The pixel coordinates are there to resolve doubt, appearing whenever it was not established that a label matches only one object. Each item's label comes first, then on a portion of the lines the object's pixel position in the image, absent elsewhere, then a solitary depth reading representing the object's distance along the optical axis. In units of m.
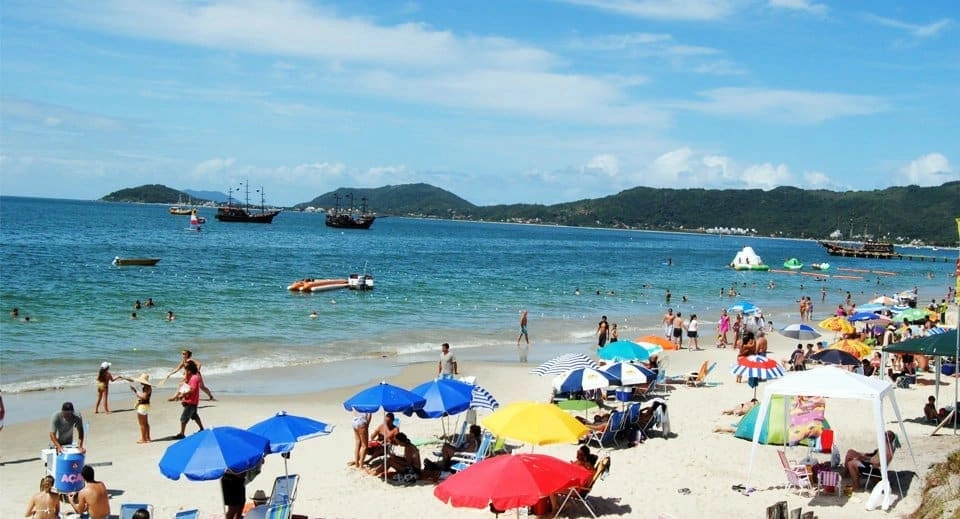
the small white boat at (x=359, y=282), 46.81
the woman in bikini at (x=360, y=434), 12.63
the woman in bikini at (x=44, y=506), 9.53
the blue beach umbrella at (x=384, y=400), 11.80
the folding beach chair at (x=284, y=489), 10.22
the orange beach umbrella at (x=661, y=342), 21.12
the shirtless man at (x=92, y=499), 9.82
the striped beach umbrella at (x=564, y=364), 16.39
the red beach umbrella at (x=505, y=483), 8.83
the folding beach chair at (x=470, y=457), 12.38
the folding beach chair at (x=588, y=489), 10.57
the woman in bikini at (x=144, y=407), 14.17
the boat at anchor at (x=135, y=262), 56.06
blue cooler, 10.29
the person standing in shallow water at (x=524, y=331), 27.86
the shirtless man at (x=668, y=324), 27.83
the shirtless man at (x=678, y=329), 27.74
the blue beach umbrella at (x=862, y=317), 29.35
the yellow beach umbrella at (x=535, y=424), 11.08
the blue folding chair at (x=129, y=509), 9.39
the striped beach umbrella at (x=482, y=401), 13.59
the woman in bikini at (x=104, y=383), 16.06
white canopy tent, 10.76
